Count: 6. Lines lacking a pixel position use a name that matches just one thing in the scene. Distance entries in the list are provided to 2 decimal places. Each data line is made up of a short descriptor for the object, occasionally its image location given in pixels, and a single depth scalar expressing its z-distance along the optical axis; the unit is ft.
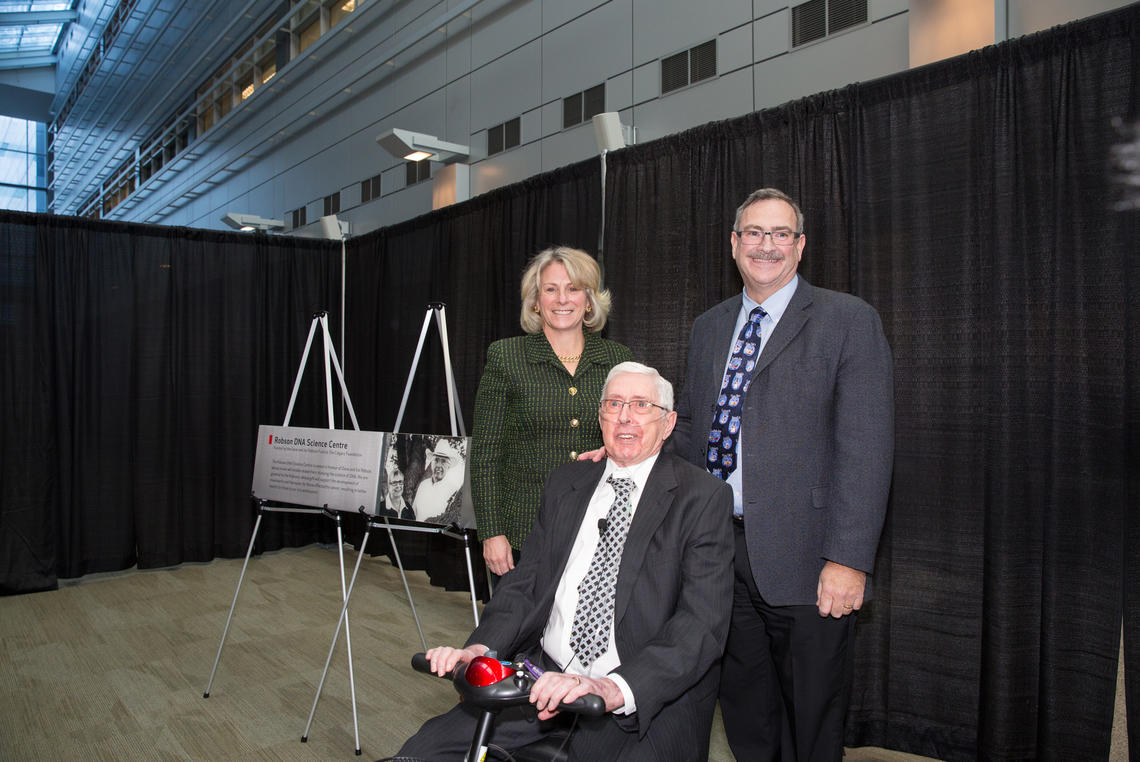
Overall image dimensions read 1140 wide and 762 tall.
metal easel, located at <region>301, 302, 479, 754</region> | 10.13
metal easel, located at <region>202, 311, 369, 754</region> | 10.80
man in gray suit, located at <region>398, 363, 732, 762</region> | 5.09
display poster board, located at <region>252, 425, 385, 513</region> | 10.47
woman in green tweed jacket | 7.80
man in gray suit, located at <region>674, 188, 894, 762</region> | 5.91
